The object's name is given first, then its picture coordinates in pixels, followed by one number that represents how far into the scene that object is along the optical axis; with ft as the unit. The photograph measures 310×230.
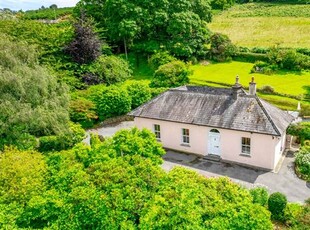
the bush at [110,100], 88.94
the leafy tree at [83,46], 106.34
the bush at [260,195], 48.89
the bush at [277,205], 48.36
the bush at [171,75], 103.22
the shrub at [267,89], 102.89
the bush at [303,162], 61.52
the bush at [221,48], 134.38
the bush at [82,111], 83.99
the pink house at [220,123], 64.15
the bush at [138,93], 93.65
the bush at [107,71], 104.60
